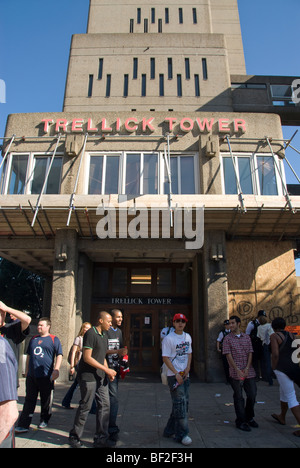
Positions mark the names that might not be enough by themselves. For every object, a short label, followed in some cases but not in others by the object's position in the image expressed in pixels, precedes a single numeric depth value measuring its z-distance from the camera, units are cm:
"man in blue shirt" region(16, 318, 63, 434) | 498
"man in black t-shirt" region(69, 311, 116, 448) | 426
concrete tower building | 990
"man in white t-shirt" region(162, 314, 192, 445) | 445
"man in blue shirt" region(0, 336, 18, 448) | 250
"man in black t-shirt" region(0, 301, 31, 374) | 418
